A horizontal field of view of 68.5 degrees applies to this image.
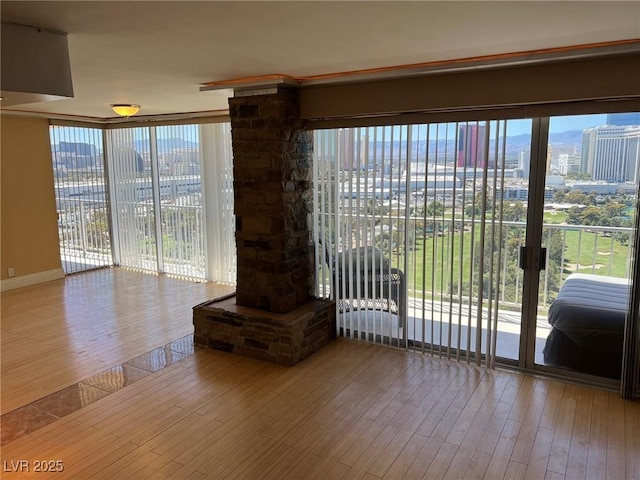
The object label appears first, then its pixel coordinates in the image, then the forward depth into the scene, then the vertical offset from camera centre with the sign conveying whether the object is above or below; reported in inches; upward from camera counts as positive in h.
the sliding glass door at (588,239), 123.7 -16.5
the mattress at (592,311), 131.1 -37.0
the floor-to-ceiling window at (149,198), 240.1 -7.4
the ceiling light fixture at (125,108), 191.9 +31.2
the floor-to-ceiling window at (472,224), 128.6 -13.1
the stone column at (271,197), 153.7 -4.6
